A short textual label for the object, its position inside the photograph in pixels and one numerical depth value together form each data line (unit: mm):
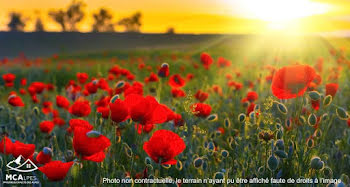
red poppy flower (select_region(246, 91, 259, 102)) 2538
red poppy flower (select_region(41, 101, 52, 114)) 3015
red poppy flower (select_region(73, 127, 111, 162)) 1134
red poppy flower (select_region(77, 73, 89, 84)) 3149
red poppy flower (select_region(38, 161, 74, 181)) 1146
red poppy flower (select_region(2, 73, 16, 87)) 3301
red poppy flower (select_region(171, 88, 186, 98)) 2764
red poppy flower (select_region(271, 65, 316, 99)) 1354
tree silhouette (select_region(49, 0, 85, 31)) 46125
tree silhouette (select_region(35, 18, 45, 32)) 50062
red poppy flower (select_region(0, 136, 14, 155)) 1344
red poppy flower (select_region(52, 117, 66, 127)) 2729
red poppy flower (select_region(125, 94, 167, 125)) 1269
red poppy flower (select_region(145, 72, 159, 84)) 2996
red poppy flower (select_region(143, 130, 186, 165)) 1199
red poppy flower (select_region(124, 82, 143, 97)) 1827
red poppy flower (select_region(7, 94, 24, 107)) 2403
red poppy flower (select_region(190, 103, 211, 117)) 1871
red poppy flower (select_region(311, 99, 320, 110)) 1871
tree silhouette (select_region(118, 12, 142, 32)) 51250
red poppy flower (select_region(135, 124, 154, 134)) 1902
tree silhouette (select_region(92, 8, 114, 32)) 49875
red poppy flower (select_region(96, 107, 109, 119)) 1712
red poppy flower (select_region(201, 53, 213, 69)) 3359
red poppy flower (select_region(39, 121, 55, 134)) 2195
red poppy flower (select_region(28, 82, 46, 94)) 3060
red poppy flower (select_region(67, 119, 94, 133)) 1262
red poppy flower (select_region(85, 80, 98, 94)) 2318
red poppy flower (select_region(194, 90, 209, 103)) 2615
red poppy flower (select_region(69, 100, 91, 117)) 1927
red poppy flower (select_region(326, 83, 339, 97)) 1719
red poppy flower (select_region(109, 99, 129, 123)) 1292
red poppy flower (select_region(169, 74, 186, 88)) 2773
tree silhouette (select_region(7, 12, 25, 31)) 49219
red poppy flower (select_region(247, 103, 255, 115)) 1982
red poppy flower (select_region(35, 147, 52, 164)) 1323
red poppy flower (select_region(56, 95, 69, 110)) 2686
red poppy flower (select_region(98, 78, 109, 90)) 2555
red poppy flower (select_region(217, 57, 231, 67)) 4517
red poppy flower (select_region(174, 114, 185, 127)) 1910
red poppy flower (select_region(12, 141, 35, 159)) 1345
